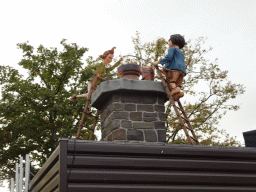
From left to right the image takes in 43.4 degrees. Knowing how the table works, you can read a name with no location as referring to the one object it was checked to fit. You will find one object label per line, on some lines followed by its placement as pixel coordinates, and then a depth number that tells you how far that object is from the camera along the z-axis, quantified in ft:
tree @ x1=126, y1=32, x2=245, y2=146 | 57.57
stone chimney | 20.07
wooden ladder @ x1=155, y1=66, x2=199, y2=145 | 19.39
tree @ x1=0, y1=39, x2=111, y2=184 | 56.18
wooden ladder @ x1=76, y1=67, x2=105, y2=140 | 23.47
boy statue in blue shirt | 21.99
